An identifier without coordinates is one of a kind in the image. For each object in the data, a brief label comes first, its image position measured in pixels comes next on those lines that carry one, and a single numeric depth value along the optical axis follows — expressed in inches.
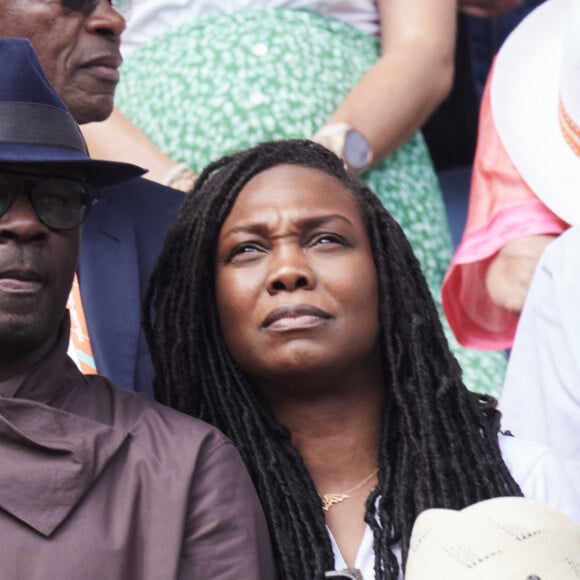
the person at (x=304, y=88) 327.9
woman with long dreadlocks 237.6
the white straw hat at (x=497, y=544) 178.7
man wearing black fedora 199.2
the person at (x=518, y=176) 308.8
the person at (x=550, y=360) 271.3
